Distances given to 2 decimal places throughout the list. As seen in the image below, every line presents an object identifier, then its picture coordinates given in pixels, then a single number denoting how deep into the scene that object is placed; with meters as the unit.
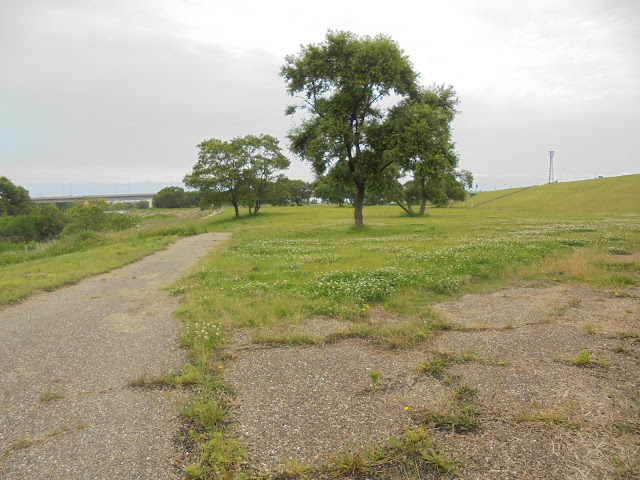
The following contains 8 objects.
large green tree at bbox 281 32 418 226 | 28.38
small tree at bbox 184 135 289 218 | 59.88
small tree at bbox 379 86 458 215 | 28.00
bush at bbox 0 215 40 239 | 70.07
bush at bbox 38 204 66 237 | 80.50
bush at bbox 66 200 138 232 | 48.22
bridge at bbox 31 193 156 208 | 140.62
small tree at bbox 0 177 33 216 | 100.12
